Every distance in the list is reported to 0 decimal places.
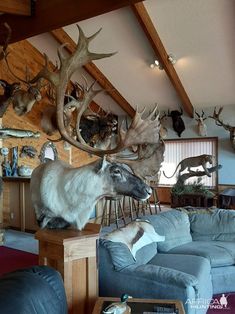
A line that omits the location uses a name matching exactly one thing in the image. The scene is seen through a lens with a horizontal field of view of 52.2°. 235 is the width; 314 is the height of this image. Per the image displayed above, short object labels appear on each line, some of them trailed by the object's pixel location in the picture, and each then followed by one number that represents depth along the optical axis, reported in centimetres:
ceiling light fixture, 537
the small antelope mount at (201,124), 714
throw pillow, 217
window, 717
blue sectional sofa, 178
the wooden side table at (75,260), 138
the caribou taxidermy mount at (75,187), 134
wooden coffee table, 139
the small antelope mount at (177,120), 741
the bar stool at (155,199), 601
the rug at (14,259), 290
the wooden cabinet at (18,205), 442
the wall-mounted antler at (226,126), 665
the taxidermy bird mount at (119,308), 133
